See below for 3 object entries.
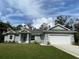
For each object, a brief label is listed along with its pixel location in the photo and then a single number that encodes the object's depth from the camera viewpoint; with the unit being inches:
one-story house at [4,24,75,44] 527.1
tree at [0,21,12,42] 832.6
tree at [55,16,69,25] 1076.3
